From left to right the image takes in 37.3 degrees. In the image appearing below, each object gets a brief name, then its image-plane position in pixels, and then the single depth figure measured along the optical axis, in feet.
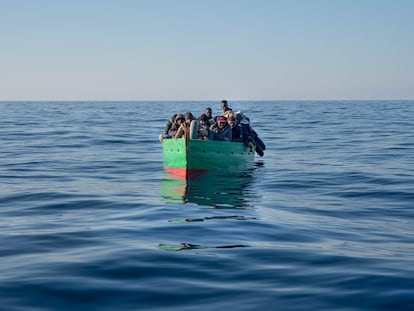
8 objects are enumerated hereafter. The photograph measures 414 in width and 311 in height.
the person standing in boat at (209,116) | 71.92
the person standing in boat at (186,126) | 67.72
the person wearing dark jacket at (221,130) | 71.51
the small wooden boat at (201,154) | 66.85
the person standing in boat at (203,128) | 70.38
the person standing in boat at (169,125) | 73.54
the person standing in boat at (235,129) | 73.36
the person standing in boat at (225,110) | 73.56
